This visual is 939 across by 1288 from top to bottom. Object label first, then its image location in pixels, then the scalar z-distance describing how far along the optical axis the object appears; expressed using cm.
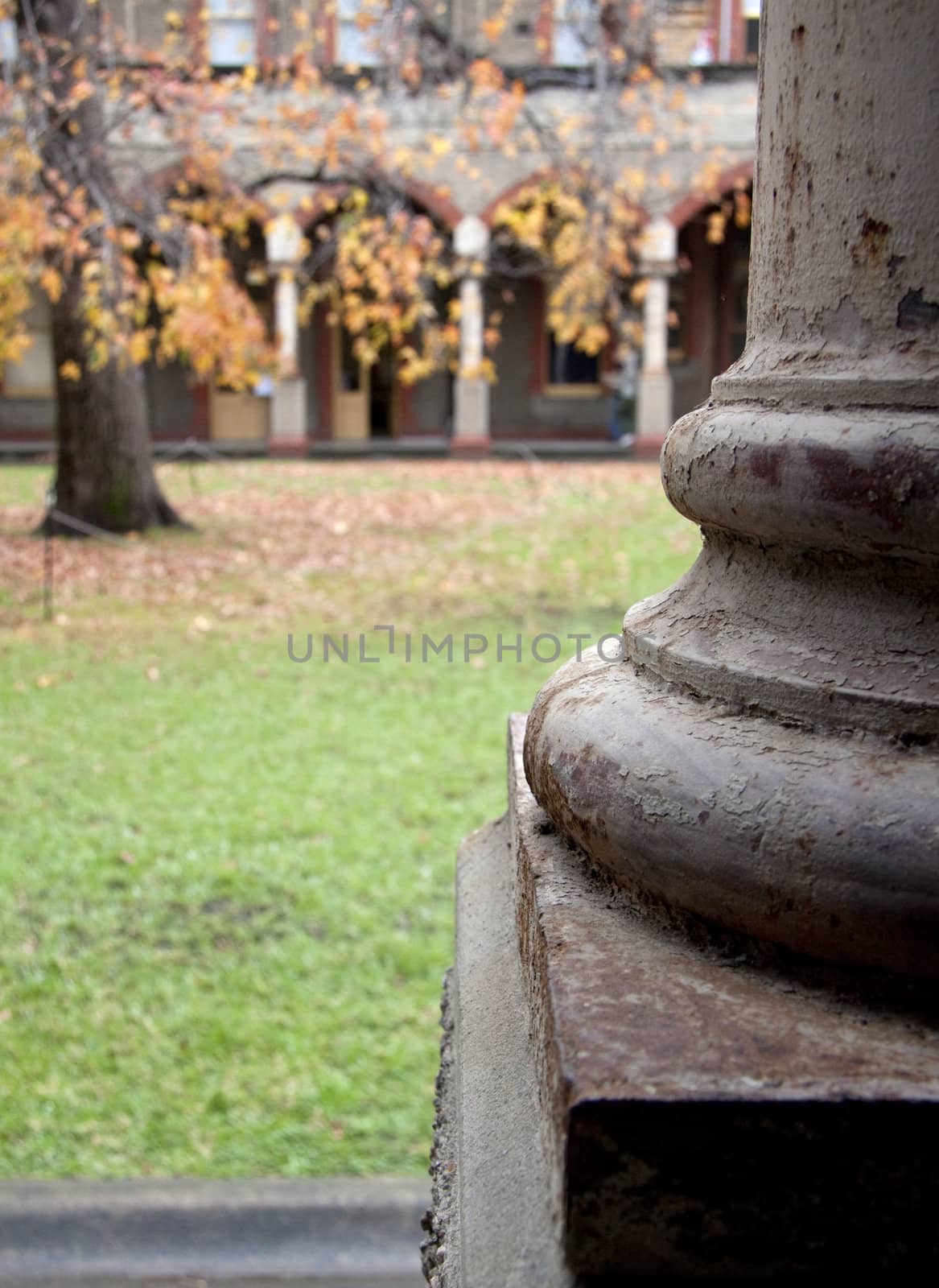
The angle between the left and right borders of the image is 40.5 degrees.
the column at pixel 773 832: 95
